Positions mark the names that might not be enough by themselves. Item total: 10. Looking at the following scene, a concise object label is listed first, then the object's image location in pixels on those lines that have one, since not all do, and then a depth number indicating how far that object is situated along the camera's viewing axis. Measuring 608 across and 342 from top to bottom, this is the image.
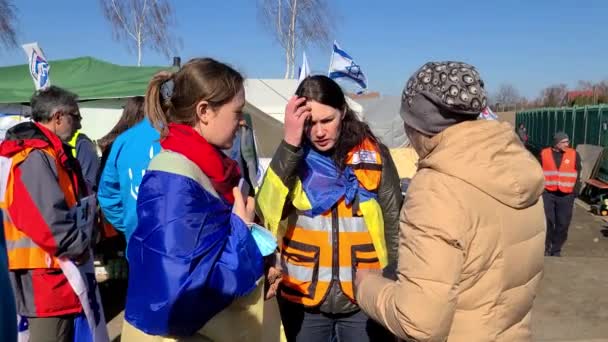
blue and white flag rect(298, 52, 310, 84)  5.79
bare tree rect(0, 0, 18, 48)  22.91
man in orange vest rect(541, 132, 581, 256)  8.59
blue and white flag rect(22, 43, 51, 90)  7.12
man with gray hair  2.82
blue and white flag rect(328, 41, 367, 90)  6.43
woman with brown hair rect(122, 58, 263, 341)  1.61
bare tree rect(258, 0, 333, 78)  28.94
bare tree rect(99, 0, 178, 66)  26.92
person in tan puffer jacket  1.55
